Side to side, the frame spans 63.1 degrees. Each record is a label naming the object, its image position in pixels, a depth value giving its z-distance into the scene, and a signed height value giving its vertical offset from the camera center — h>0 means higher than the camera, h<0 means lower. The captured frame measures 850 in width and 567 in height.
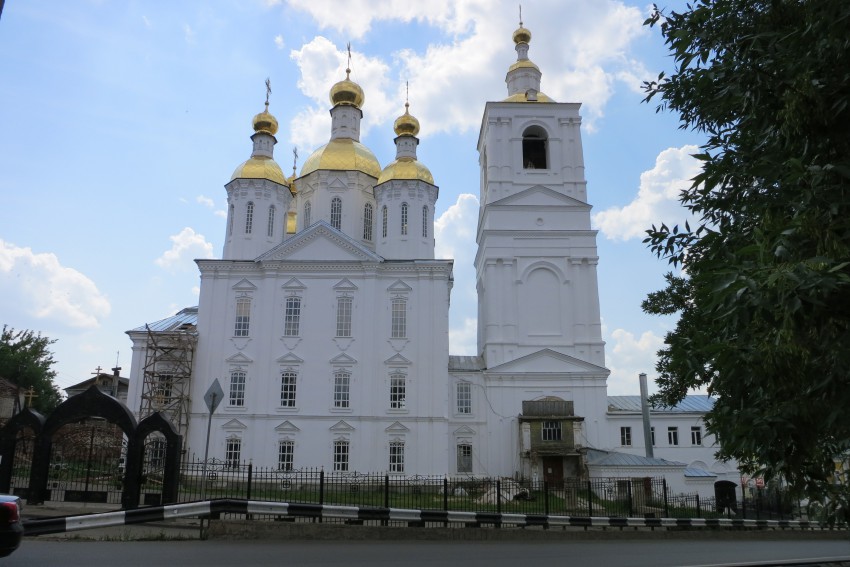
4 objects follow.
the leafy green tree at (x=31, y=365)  46.00 +6.43
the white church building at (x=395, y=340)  31.59 +5.76
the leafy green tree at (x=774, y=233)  5.68 +2.17
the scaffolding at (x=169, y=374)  31.62 +3.99
